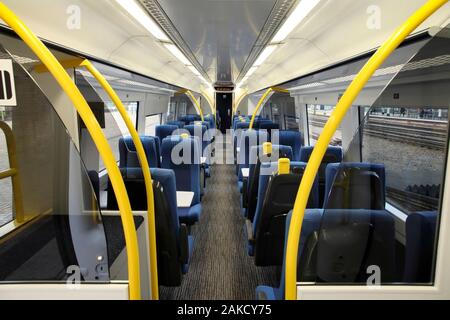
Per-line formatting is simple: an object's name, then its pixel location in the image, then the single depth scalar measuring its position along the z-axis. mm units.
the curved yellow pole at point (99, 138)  1060
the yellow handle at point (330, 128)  1057
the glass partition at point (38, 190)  2374
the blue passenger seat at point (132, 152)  4242
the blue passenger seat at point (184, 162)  4020
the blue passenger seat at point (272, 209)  2464
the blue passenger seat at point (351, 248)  1476
